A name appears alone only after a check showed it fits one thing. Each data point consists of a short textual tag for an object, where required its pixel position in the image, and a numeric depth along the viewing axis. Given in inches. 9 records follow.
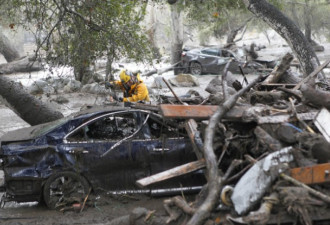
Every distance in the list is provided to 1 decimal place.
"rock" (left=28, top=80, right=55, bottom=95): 715.6
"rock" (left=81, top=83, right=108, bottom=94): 718.4
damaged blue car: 264.2
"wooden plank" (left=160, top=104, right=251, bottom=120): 235.9
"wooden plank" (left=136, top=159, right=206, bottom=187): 211.5
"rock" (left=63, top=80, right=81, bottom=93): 740.6
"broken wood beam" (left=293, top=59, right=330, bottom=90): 302.4
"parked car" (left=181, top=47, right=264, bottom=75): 932.8
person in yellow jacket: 388.5
